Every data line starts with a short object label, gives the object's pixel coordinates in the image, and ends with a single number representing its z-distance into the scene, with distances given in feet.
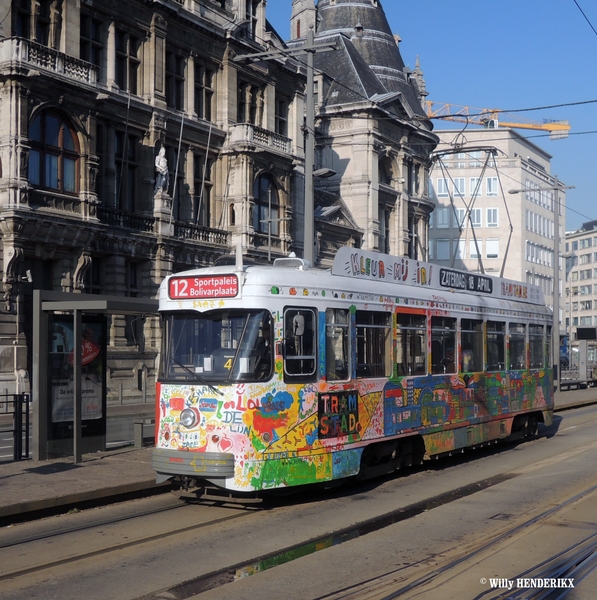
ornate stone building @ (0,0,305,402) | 97.86
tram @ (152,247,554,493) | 36.06
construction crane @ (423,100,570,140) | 474.90
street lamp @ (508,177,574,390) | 129.31
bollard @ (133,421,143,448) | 56.29
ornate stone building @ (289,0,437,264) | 178.50
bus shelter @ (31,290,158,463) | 48.57
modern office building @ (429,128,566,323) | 317.22
